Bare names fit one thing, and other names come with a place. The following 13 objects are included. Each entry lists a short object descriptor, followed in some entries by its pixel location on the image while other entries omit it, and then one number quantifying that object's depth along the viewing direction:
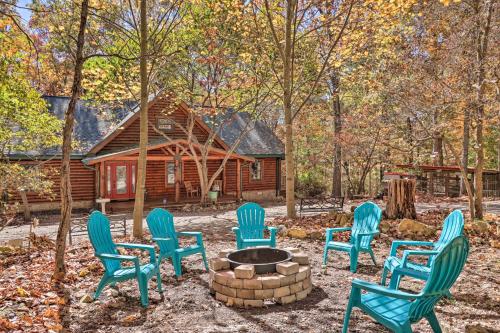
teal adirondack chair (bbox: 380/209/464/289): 4.57
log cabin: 15.91
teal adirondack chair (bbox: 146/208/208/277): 5.68
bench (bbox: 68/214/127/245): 10.10
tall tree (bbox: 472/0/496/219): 8.84
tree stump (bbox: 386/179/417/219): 9.62
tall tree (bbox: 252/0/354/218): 10.20
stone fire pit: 4.55
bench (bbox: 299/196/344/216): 11.59
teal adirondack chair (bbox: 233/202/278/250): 7.05
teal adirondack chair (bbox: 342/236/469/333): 3.16
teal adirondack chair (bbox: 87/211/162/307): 4.62
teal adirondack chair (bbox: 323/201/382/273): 6.02
